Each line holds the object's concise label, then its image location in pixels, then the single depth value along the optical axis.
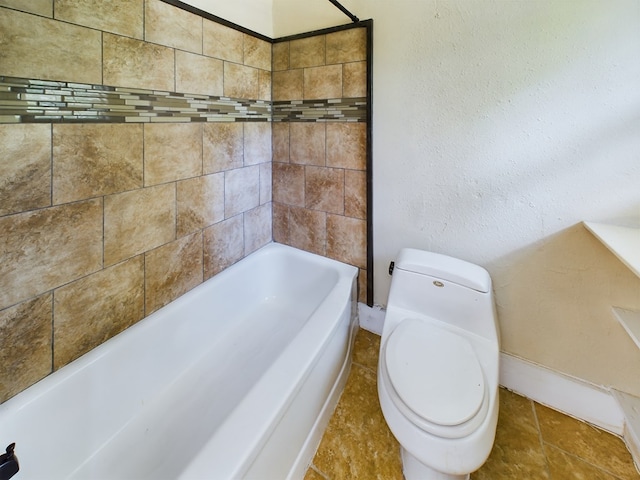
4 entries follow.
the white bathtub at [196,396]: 0.97
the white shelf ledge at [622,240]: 0.98
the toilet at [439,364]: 1.00
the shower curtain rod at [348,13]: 1.48
